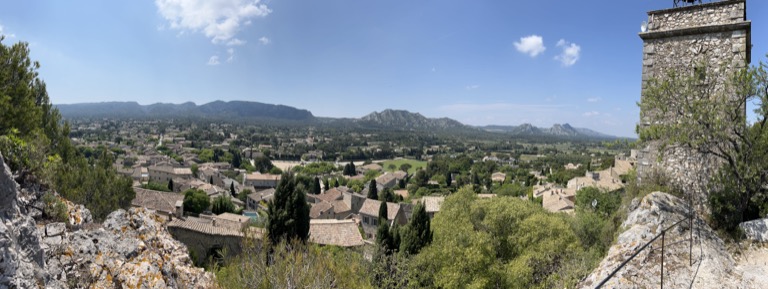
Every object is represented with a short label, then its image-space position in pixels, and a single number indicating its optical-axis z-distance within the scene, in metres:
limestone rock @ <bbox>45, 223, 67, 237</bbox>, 6.16
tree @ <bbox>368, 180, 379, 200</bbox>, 56.24
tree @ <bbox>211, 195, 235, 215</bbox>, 39.88
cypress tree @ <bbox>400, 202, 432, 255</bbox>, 17.67
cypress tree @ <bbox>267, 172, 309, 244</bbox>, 22.25
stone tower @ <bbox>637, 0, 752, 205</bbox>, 8.95
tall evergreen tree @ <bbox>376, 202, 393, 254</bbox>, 18.81
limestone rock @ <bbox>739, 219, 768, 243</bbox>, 7.70
